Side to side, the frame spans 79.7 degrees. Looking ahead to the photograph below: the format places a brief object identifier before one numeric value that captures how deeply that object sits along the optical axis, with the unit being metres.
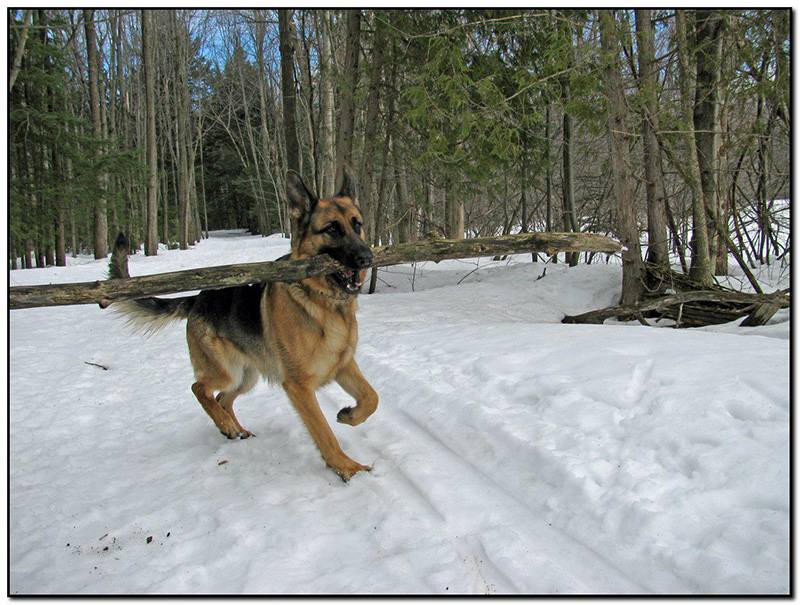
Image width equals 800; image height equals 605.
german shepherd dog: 3.36
